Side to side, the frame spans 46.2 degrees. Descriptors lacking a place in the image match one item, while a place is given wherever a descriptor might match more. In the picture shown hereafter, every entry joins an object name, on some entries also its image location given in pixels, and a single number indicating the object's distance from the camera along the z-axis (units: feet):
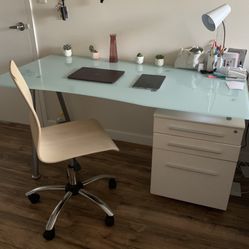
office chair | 4.87
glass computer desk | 4.92
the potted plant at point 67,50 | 7.47
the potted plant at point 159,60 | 6.88
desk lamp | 5.07
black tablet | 5.64
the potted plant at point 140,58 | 7.01
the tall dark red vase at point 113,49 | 7.01
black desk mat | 5.95
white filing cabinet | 5.20
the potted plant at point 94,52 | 7.37
